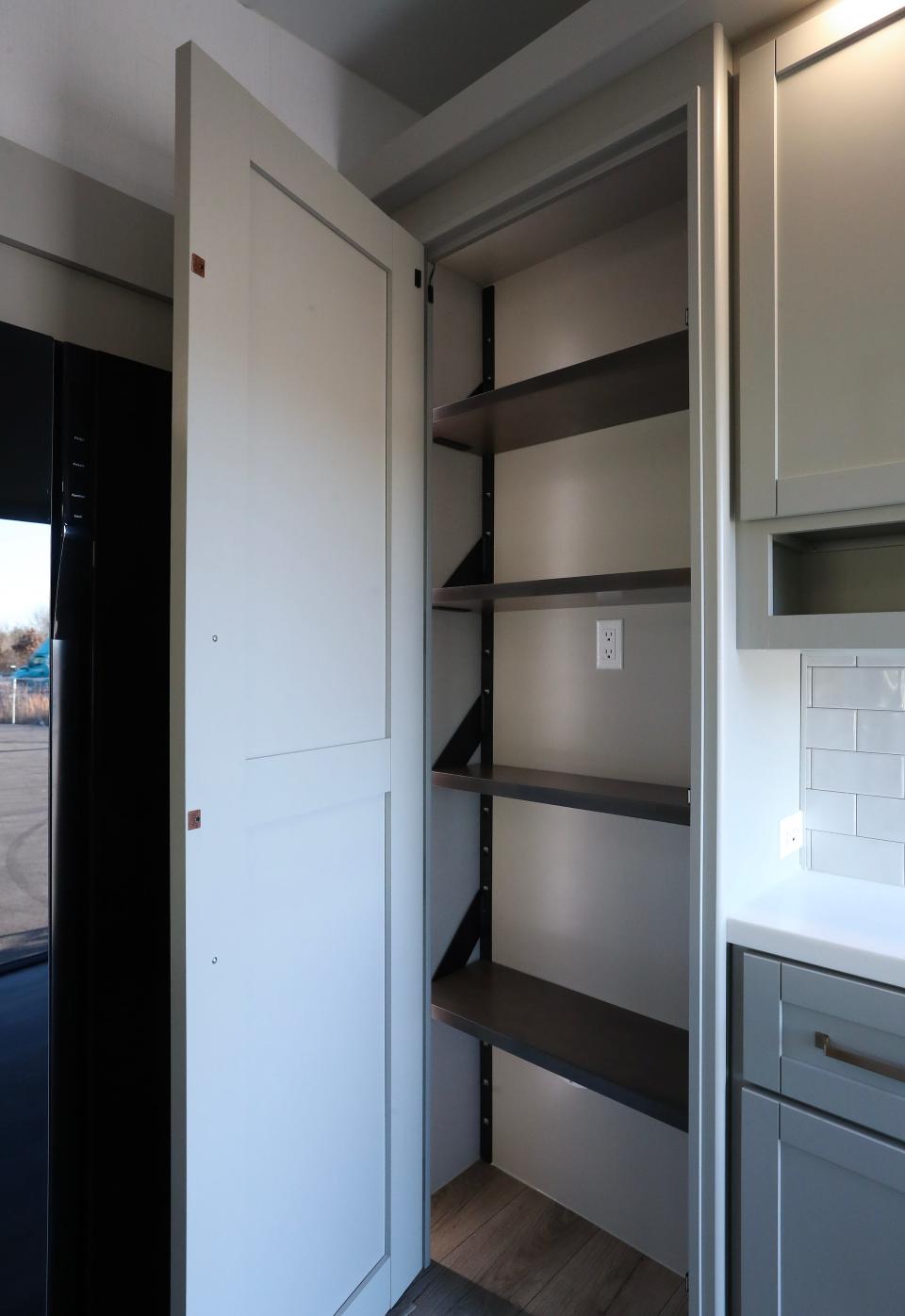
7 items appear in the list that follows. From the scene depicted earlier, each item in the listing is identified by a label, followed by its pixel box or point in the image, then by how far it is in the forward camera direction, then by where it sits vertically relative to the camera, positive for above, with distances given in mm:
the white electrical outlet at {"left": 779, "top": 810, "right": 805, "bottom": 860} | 1569 -326
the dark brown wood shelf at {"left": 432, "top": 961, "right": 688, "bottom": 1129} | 1529 -807
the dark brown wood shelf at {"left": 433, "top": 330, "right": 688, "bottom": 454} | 1507 +612
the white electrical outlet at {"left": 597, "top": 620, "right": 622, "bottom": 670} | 1891 +80
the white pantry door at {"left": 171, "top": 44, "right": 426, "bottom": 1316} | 1137 -88
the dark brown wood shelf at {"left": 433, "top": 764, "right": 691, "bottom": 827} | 1455 -246
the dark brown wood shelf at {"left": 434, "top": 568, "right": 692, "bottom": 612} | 1461 +181
